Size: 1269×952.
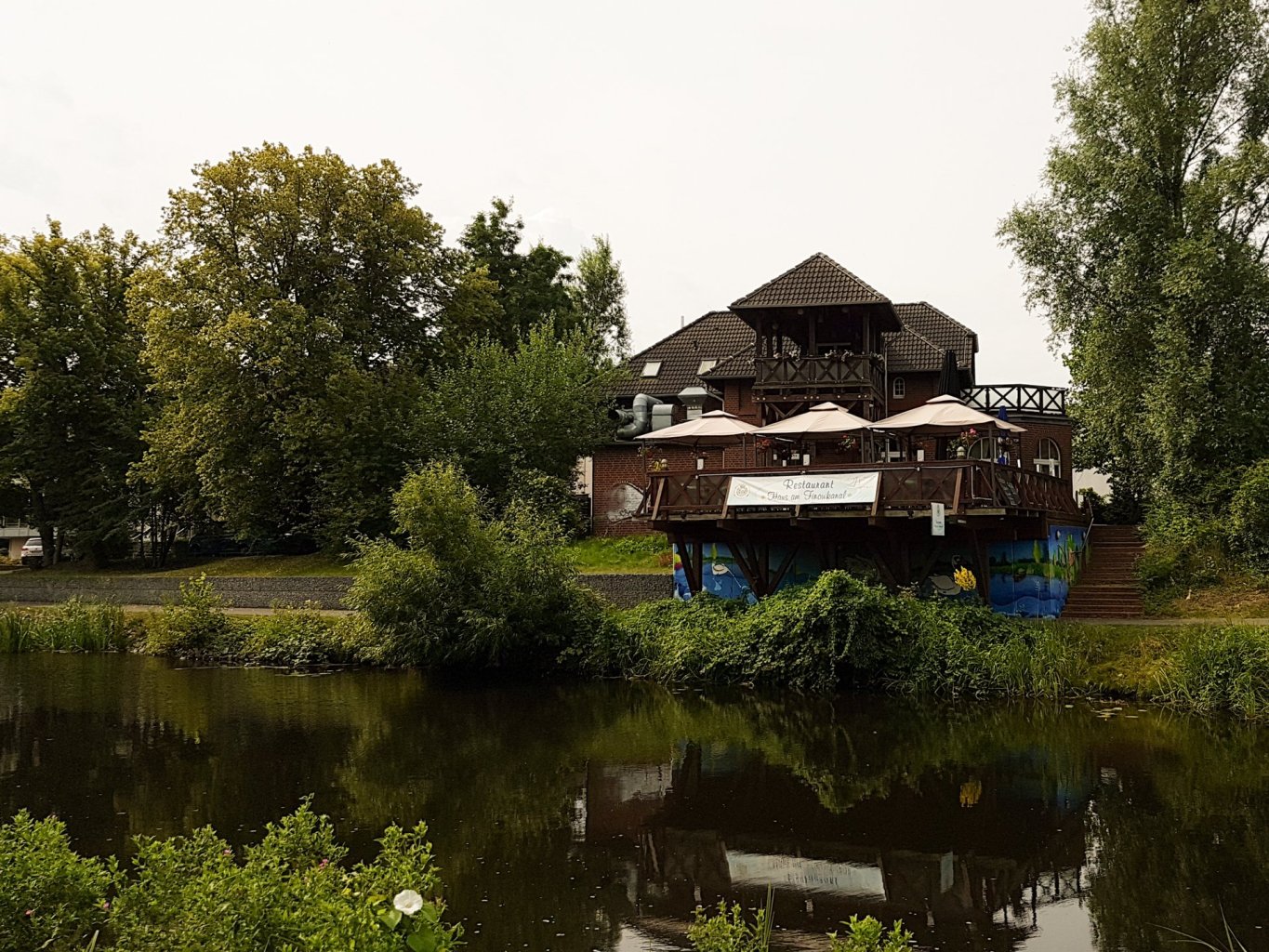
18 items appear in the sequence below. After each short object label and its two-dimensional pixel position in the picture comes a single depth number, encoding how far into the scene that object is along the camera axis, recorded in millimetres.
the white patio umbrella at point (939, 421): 19922
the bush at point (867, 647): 17875
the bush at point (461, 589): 20750
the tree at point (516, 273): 43562
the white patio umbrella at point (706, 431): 22344
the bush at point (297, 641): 23203
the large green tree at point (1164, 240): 23812
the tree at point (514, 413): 31172
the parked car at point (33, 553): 41656
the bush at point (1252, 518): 22312
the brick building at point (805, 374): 27688
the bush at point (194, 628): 24411
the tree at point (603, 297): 49969
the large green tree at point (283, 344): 31406
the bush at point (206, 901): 4988
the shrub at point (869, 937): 5156
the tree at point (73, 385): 36344
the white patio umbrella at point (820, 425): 21203
